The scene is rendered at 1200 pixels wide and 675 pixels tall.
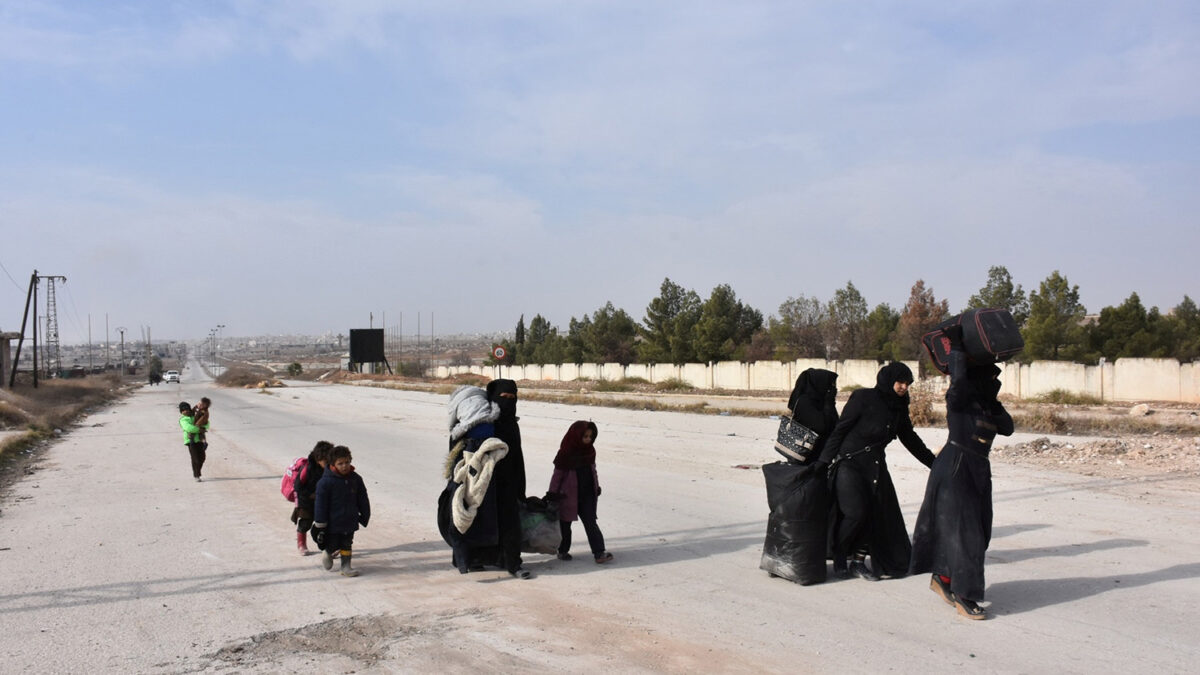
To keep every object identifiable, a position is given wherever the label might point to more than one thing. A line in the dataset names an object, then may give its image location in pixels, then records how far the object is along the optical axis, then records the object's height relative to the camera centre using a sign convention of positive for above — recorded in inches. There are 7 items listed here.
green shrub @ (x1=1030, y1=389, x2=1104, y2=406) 1205.1 -76.7
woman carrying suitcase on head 228.8 -35.5
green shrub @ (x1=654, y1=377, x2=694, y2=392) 2116.5 -92.8
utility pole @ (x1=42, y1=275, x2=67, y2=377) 3382.1 +88.9
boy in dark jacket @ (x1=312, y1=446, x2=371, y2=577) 295.9 -53.1
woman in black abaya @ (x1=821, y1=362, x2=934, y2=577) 259.1 -37.9
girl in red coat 302.4 -46.7
